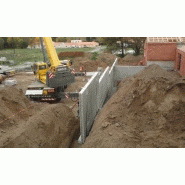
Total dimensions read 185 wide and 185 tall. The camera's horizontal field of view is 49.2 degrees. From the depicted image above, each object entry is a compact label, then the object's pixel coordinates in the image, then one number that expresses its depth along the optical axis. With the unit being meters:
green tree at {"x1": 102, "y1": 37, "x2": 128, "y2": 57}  32.86
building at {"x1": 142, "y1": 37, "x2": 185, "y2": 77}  14.77
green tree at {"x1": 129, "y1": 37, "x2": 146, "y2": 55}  31.46
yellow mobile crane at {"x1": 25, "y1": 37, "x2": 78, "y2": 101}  13.19
